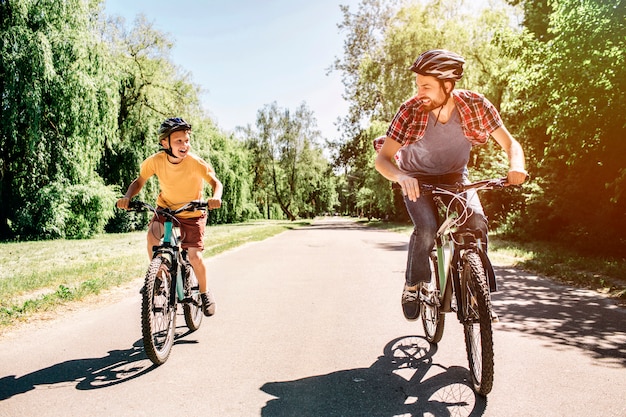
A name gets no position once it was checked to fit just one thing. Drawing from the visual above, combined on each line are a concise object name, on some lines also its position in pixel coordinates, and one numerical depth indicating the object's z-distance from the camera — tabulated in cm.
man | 327
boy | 441
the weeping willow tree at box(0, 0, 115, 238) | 1638
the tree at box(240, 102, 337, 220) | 5178
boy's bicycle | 363
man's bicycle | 292
